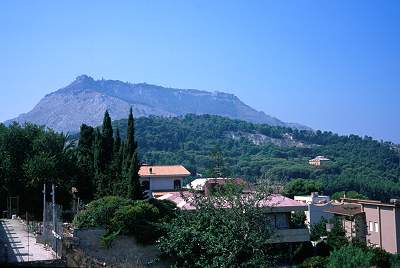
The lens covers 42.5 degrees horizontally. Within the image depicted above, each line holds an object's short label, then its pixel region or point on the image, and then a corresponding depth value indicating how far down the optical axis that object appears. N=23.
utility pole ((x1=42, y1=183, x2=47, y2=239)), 24.70
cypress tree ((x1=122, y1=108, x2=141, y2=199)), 31.84
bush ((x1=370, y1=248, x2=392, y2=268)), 30.48
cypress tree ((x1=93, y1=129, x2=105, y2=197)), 37.62
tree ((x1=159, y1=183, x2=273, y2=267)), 22.64
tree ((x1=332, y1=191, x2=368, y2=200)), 72.59
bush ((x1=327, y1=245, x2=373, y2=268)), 22.48
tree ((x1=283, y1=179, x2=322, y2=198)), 82.69
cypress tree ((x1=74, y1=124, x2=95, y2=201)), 38.94
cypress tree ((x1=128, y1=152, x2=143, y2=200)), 31.73
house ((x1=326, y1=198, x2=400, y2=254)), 37.88
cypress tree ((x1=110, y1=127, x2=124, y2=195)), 33.69
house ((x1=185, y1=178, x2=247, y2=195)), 25.95
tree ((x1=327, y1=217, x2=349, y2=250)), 33.78
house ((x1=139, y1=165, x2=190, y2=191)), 55.76
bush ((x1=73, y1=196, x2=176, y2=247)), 25.75
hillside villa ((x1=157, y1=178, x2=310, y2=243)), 32.69
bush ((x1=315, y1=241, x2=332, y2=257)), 33.79
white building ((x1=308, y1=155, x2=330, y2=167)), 154.69
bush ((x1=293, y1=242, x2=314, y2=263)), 32.78
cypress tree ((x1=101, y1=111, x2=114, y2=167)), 38.97
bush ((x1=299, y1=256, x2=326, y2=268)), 28.64
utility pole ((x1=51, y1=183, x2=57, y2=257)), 20.71
